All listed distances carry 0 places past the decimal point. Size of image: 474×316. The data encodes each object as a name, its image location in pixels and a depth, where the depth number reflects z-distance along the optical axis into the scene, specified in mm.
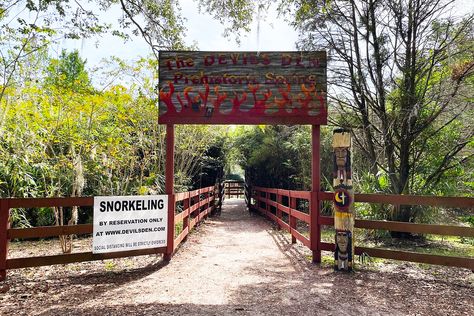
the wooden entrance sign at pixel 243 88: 5336
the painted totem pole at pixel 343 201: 4605
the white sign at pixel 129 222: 4496
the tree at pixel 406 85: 6039
